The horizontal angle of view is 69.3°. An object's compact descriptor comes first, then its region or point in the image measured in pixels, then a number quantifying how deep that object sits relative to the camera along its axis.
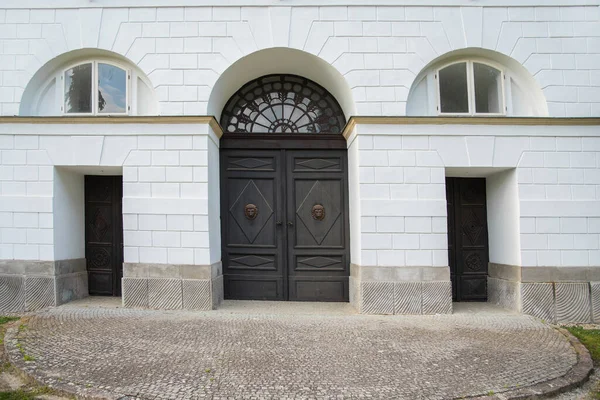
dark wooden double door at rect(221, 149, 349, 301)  7.88
